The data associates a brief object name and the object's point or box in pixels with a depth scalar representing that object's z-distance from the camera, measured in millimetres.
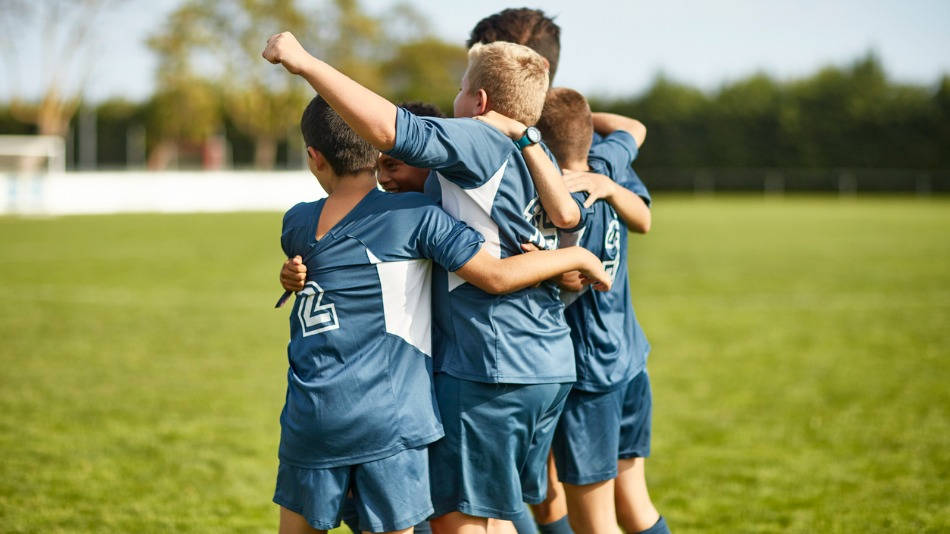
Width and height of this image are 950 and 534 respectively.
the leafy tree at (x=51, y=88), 40562
